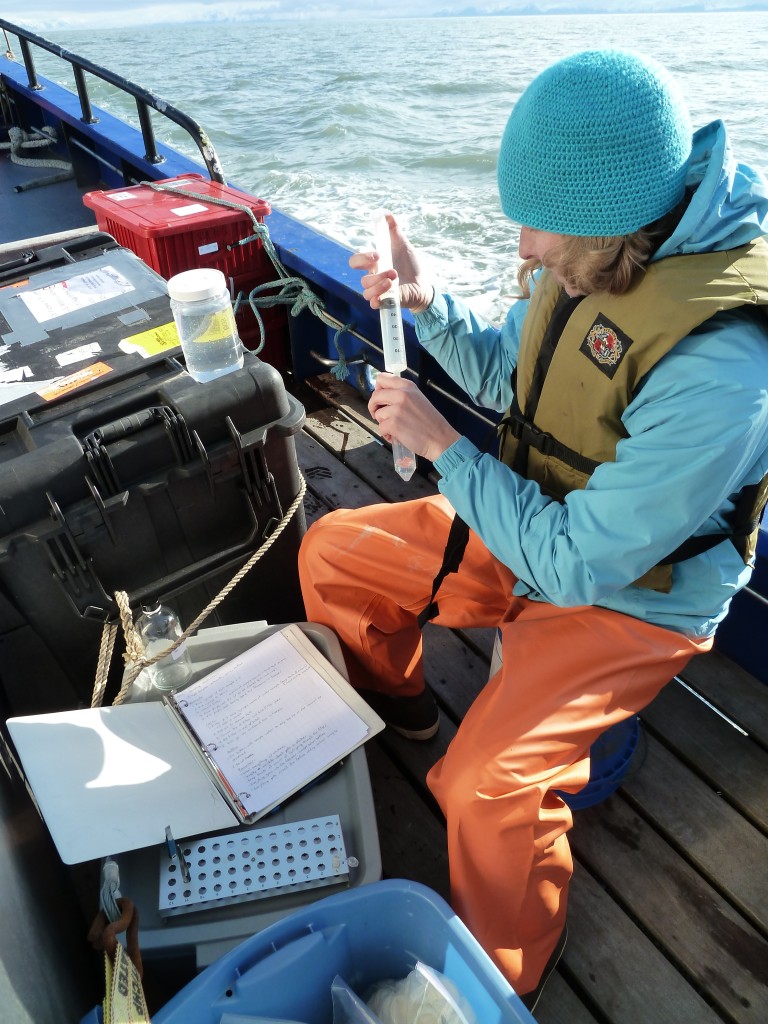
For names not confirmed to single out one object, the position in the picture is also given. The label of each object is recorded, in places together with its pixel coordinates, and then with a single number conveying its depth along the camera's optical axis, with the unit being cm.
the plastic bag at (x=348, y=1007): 103
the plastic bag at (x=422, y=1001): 101
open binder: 130
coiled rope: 495
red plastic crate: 253
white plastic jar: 148
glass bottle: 158
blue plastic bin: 98
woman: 105
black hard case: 138
